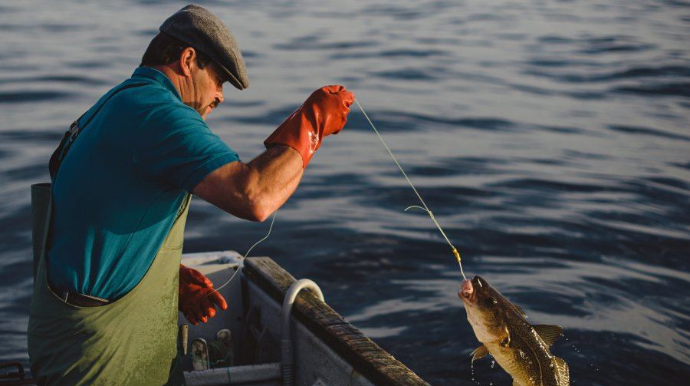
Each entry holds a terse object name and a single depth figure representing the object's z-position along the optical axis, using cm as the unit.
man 305
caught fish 362
